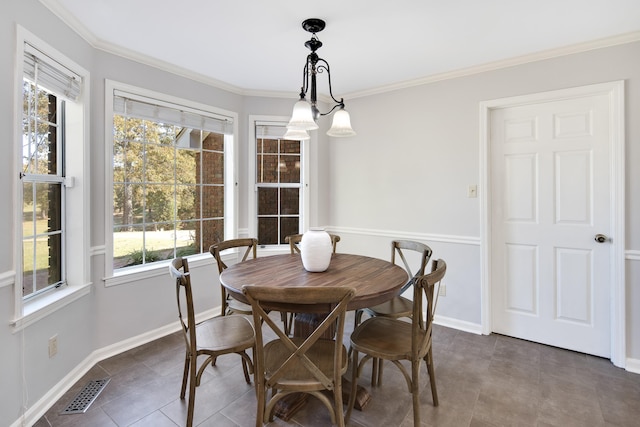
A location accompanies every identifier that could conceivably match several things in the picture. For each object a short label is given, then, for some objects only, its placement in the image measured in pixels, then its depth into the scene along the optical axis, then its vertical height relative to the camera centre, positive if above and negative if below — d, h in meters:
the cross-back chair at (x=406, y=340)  1.55 -0.73
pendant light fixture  1.91 +0.63
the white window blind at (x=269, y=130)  3.55 +0.94
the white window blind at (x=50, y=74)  1.77 +0.87
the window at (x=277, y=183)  3.60 +0.32
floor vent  1.83 -1.17
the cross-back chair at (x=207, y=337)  1.62 -0.72
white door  2.47 -0.10
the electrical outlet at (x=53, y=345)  1.93 -0.85
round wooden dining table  1.58 -0.40
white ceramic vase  1.93 -0.25
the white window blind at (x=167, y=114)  2.57 +0.91
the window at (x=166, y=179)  2.66 +0.32
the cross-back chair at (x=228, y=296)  2.24 -0.64
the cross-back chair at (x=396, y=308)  2.08 -0.69
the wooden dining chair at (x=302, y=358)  1.29 -0.66
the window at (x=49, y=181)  1.71 +0.20
